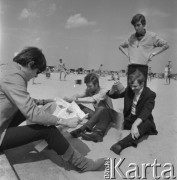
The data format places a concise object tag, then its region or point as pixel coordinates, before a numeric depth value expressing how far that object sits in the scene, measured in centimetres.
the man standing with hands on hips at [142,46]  513
